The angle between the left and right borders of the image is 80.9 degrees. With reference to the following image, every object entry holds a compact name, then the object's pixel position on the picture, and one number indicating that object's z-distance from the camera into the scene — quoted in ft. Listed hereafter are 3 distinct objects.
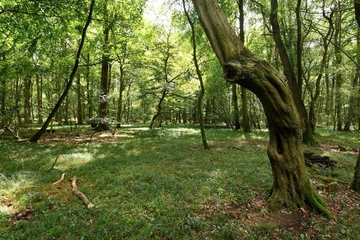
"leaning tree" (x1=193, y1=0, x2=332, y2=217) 12.19
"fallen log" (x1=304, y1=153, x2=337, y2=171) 22.51
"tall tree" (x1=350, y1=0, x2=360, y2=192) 16.74
